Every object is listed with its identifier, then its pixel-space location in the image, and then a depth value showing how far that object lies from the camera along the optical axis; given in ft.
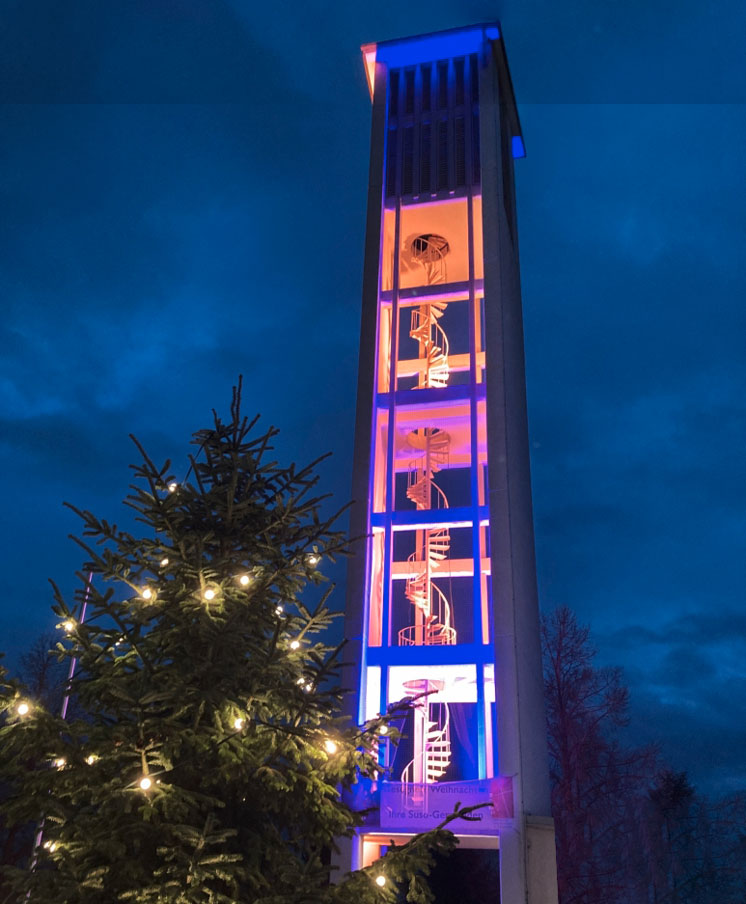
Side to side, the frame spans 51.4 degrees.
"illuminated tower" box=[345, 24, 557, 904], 42.91
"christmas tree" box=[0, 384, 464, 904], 18.42
